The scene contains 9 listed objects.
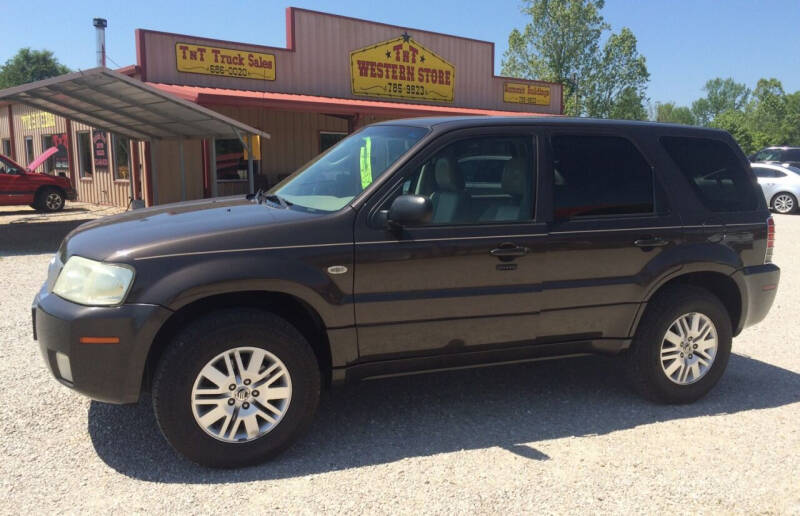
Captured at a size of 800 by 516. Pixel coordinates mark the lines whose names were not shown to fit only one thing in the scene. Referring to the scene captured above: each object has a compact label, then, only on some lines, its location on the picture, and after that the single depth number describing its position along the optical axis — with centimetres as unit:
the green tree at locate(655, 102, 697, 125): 11606
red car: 1664
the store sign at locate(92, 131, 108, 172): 1873
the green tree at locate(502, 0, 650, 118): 4641
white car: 1897
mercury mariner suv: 310
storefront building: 1498
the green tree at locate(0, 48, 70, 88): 5997
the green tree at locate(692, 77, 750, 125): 11906
